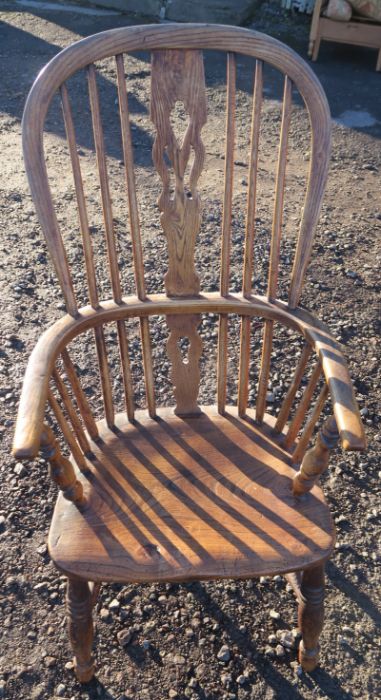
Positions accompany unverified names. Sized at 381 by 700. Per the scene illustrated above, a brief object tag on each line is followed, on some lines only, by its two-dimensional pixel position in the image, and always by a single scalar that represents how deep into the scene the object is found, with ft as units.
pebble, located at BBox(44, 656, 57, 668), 6.91
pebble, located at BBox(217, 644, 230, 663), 6.93
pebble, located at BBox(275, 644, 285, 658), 6.96
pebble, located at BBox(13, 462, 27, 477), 8.72
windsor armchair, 5.18
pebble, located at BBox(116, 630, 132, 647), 7.05
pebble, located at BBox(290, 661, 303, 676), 6.82
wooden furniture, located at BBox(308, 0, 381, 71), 18.81
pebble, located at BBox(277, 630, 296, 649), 7.04
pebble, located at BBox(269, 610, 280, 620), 7.27
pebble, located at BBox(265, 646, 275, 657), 6.97
